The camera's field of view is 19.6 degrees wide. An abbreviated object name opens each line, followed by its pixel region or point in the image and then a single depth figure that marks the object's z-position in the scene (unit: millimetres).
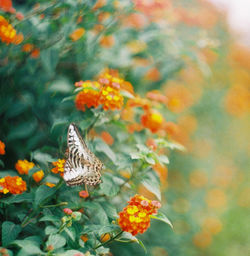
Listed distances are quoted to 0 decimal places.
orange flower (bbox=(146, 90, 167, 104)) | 709
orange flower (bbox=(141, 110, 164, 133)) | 682
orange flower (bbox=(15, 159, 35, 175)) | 632
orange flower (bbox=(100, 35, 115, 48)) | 789
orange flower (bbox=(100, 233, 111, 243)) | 616
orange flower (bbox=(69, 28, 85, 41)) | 762
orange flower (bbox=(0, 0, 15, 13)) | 688
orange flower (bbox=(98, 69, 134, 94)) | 622
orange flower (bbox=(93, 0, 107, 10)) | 717
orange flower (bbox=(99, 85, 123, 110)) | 617
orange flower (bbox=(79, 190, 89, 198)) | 597
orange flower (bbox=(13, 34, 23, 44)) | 714
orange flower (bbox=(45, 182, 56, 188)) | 599
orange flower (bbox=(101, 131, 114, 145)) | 770
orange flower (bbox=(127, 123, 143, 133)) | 729
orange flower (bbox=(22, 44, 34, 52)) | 732
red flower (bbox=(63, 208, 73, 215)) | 567
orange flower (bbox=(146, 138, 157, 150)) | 633
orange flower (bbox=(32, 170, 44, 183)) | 617
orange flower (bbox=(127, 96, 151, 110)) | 690
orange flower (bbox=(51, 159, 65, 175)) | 589
